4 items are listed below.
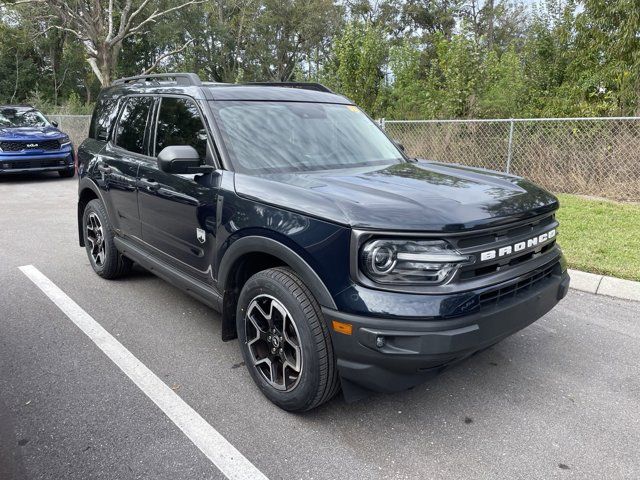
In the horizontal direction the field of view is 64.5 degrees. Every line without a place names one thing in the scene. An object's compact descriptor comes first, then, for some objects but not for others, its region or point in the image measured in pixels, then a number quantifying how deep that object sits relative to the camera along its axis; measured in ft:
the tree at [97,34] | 75.66
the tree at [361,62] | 40.83
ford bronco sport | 7.80
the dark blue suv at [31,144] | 38.34
